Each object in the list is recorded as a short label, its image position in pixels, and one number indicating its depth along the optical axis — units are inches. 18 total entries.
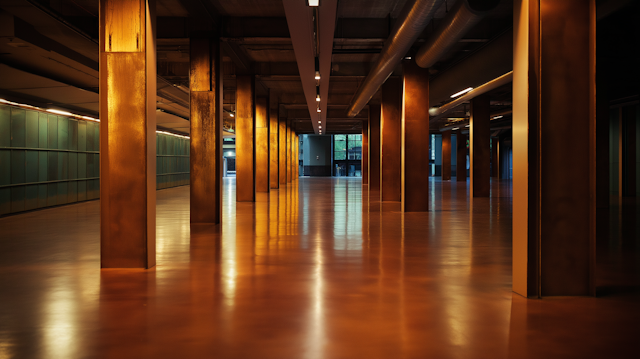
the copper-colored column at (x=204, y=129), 478.3
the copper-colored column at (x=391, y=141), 767.7
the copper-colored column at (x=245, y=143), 724.0
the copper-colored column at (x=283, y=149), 1371.8
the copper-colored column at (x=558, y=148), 207.3
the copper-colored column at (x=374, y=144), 978.1
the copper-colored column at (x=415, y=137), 577.9
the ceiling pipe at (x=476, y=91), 601.5
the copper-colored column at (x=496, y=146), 1923.0
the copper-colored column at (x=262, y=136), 911.0
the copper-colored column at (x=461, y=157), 1595.7
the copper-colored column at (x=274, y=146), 1119.6
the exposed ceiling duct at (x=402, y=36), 314.5
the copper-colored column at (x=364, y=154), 1413.4
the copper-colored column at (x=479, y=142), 885.8
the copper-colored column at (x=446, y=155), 1776.6
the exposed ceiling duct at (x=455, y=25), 297.7
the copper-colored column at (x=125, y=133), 267.4
